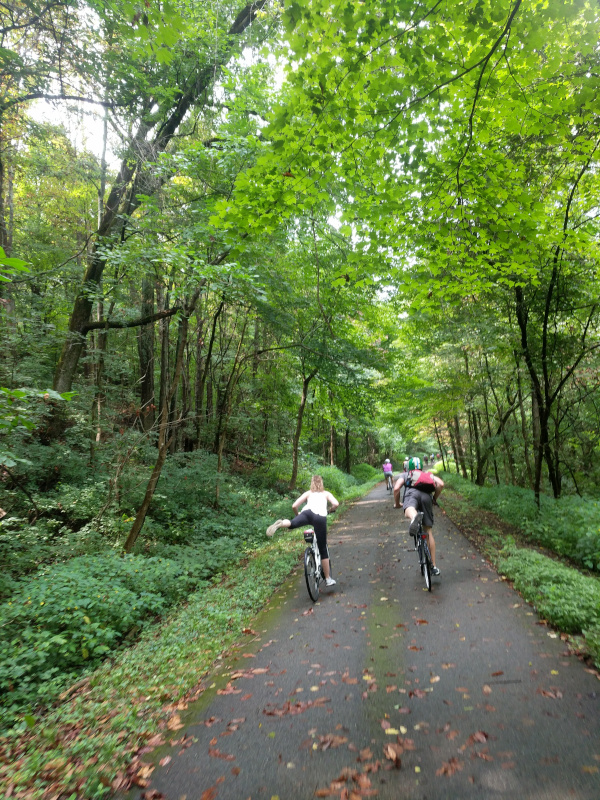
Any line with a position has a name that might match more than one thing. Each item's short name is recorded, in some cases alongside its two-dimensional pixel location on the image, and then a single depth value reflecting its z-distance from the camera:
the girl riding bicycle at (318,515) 6.29
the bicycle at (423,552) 6.03
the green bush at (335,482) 19.95
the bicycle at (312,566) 5.96
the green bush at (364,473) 35.50
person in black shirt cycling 6.36
